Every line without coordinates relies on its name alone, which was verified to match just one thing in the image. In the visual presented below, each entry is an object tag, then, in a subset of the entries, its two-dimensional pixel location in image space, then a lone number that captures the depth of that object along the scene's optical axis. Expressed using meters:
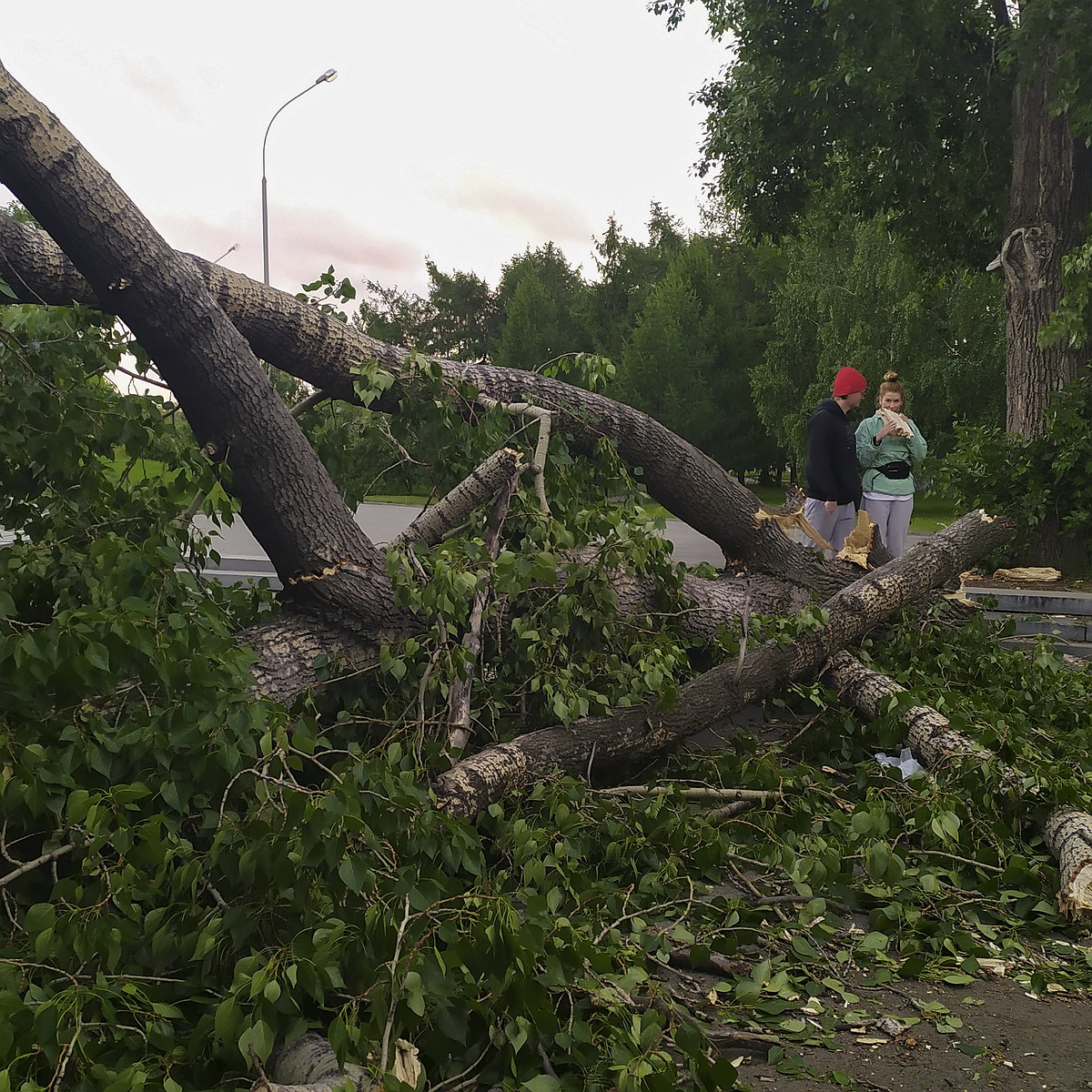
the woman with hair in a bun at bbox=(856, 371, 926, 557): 7.25
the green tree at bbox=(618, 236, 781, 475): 31.98
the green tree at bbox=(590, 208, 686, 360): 41.88
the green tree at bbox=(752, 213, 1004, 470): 23.73
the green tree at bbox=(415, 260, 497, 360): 51.03
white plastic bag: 4.24
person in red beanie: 6.89
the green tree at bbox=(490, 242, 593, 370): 40.72
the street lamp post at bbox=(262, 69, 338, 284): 18.81
